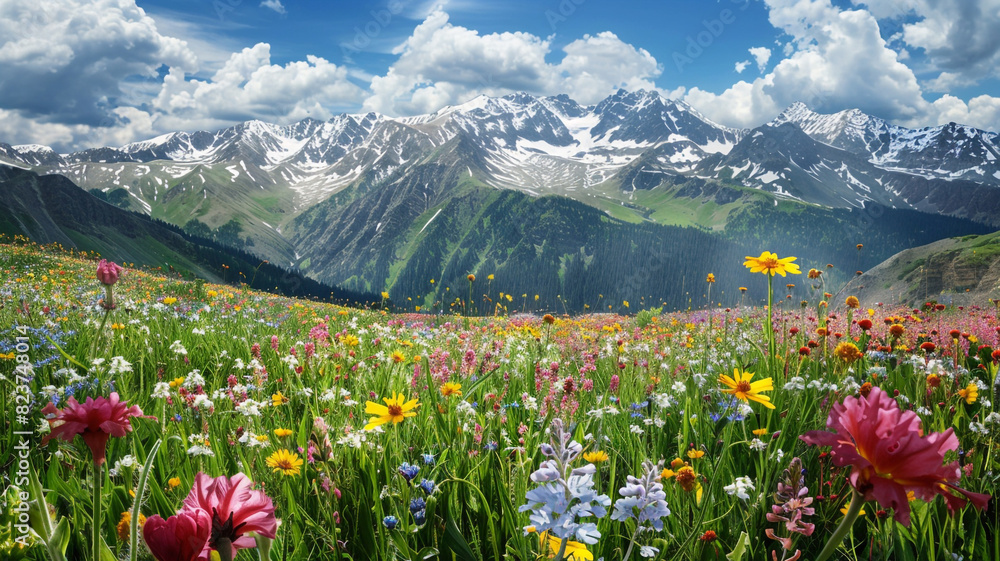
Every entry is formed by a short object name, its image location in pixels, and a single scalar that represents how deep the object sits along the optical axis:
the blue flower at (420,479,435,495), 1.87
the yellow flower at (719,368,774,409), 2.35
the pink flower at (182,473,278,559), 0.79
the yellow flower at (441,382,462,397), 3.12
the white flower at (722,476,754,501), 1.95
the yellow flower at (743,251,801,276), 3.73
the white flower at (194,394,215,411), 2.64
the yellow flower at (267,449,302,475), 2.20
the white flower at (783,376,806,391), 3.20
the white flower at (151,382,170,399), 2.94
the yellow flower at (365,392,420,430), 2.25
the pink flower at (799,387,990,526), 0.82
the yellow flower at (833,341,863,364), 3.27
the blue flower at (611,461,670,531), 1.28
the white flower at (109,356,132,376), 3.12
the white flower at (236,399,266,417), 2.68
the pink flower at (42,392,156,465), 1.11
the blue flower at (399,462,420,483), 1.88
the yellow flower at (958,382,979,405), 3.22
